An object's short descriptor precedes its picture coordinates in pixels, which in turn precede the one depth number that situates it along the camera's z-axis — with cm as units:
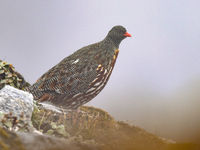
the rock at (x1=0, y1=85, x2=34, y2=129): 1060
